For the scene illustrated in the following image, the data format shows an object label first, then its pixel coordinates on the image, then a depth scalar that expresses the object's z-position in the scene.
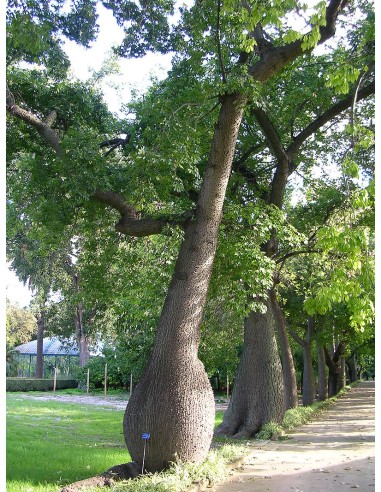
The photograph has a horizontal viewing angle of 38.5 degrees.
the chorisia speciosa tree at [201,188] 7.59
